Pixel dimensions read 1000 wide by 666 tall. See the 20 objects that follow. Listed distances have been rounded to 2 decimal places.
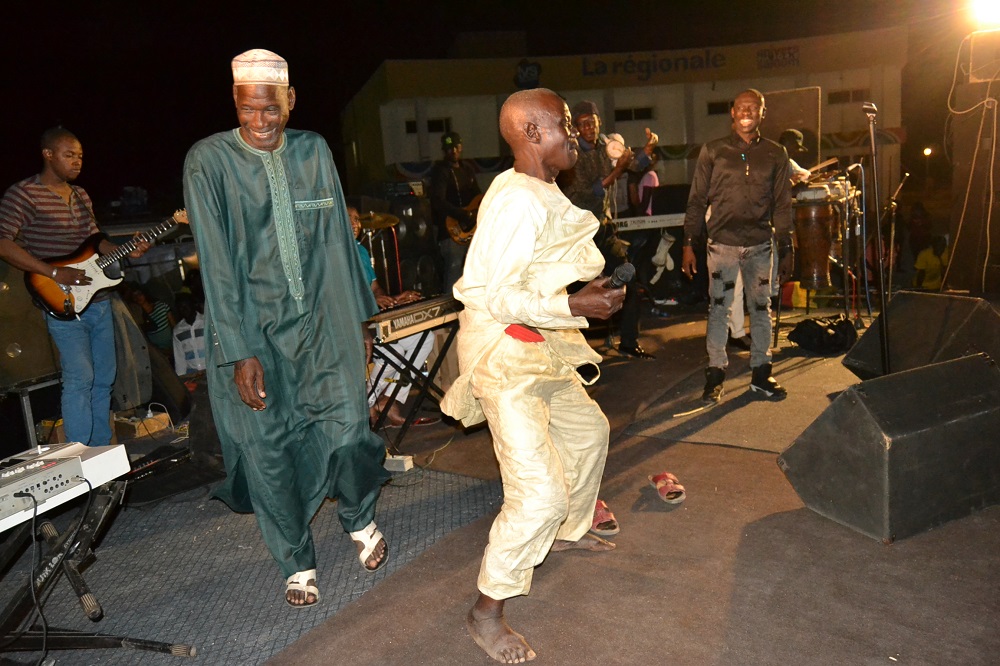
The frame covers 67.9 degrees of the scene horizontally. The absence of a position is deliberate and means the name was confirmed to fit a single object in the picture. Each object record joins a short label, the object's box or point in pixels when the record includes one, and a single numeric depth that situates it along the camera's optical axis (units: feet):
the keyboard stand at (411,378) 16.55
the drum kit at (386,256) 29.01
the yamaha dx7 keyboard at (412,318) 15.07
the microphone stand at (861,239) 24.20
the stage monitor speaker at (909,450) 10.83
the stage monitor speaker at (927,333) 13.16
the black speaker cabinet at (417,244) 33.86
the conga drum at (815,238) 24.61
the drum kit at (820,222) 24.44
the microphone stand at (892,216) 27.91
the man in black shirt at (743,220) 18.19
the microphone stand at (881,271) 13.94
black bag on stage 22.63
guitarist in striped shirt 15.74
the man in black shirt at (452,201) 29.32
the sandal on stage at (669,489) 13.04
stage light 21.77
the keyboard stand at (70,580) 9.32
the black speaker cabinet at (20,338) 17.95
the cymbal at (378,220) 23.08
